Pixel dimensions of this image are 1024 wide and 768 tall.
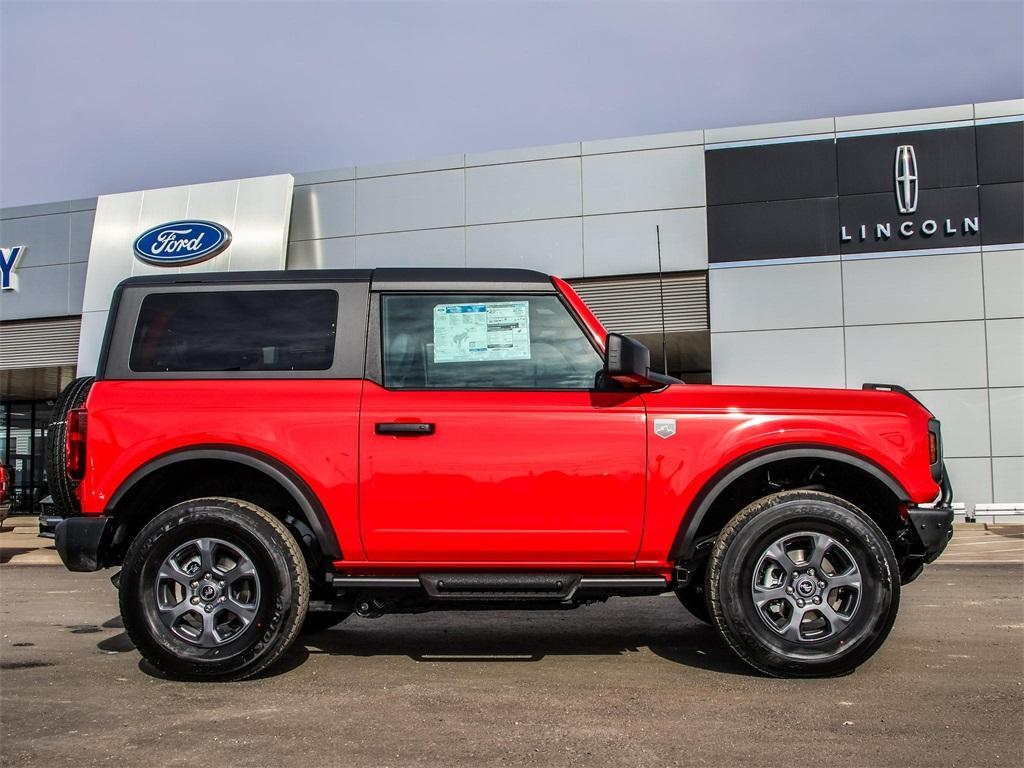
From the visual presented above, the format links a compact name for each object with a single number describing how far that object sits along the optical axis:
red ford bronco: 4.40
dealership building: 17.09
